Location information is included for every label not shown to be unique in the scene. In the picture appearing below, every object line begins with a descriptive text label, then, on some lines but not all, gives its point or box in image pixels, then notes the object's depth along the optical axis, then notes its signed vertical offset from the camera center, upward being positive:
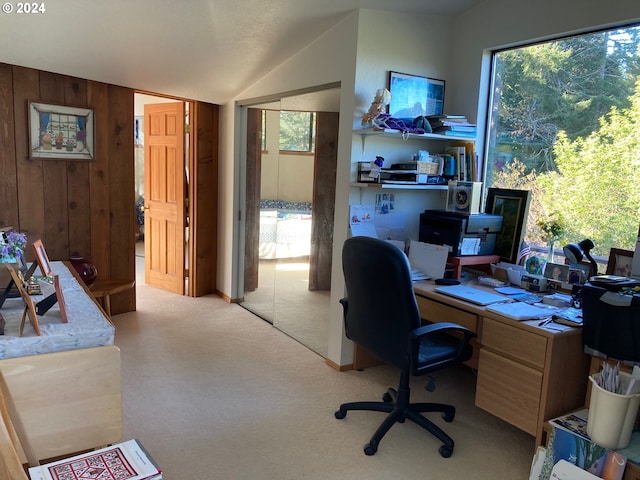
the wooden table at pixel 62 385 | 1.64 -0.77
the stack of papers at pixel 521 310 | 2.41 -0.66
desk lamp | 2.69 -0.39
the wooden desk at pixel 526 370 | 2.29 -0.91
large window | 2.75 +0.27
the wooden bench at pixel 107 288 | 3.96 -1.05
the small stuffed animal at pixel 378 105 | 3.12 +0.40
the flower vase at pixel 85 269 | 3.77 -0.85
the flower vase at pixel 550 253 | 2.97 -0.45
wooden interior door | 4.99 -0.37
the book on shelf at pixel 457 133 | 3.35 +0.26
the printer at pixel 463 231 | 3.14 -0.36
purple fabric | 3.11 +0.29
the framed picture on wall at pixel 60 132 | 3.69 +0.17
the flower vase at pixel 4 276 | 1.99 -0.51
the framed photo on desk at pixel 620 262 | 2.60 -0.42
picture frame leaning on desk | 3.17 -0.26
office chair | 2.35 -0.78
